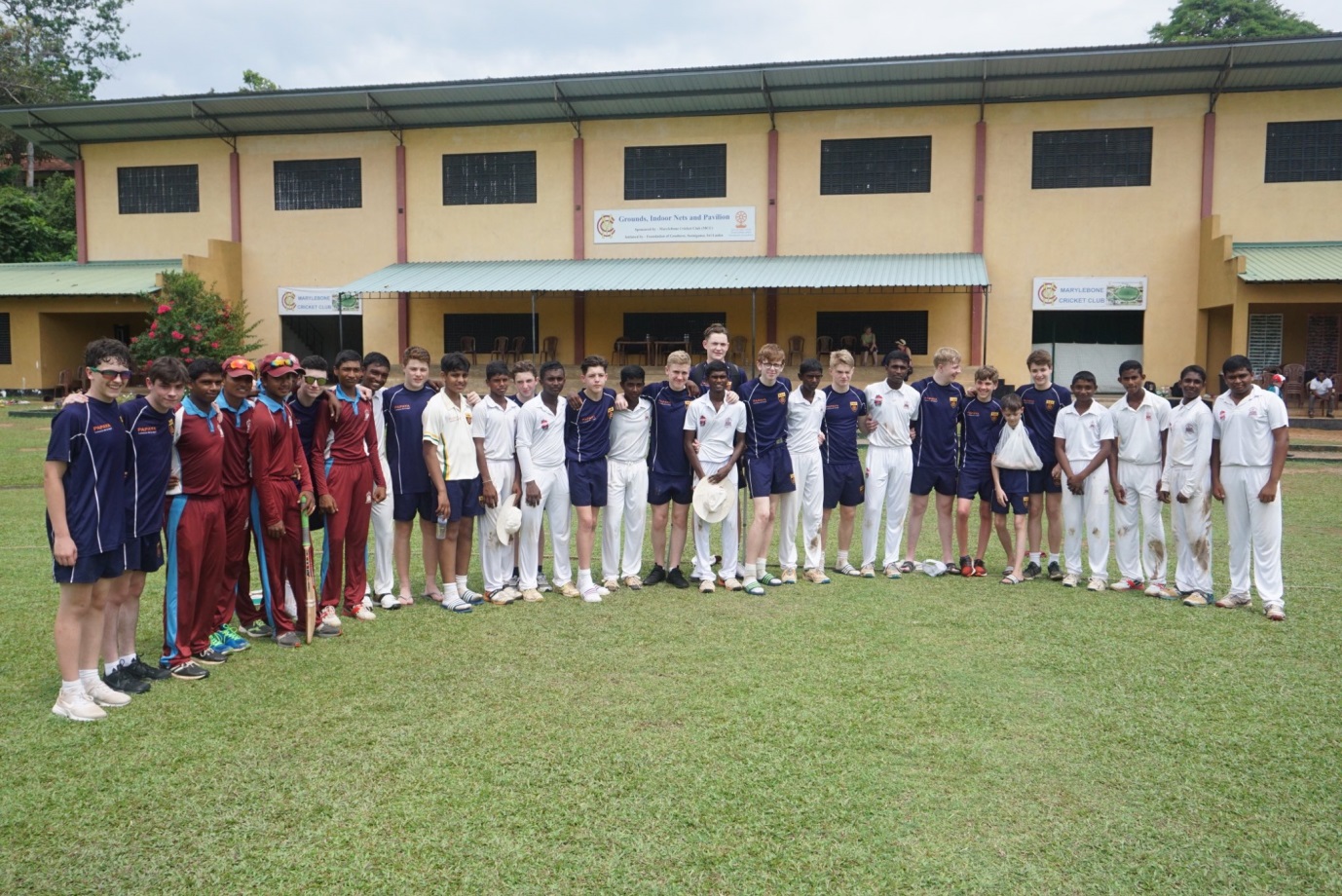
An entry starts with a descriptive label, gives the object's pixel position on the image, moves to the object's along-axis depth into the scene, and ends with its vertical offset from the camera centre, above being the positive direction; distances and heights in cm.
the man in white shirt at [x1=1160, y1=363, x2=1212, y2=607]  753 -79
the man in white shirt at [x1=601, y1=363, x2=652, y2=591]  780 -72
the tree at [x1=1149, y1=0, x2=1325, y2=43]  3803 +1473
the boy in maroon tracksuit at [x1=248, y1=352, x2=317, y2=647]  611 -70
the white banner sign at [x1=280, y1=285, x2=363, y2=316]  2617 +221
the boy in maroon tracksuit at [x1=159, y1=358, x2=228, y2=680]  562 -76
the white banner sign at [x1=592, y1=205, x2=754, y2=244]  2398 +401
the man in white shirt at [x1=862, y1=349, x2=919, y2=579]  841 -62
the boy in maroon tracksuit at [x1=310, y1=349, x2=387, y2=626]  675 -71
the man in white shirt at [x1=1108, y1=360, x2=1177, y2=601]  783 -73
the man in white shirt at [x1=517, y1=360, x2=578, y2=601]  752 -67
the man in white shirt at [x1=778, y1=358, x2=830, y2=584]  814 -75
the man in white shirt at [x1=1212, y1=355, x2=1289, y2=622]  713 -63
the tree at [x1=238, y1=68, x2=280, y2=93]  4200 +1313
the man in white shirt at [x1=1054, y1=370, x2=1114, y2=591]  800 -69
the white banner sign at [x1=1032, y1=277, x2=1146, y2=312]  2231 +218
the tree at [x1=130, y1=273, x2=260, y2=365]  2328 +138
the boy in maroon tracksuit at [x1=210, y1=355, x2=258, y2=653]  595 -62
